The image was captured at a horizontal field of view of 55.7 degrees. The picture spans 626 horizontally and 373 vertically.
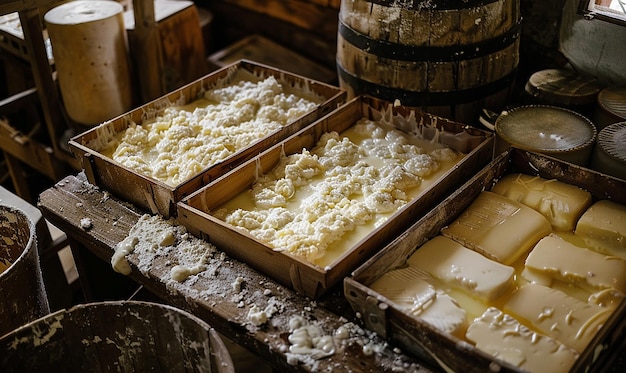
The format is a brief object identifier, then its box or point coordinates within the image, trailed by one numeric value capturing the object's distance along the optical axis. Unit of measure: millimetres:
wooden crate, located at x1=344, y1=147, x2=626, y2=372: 1732
